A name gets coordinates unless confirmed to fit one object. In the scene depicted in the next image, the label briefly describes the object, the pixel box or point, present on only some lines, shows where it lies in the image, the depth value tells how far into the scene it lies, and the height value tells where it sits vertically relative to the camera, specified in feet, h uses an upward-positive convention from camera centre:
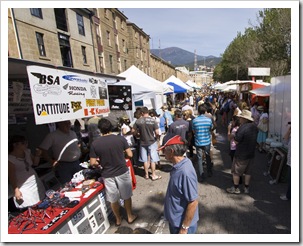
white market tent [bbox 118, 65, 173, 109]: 26.68 +2.59
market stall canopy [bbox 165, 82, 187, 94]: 45.49 +1.81
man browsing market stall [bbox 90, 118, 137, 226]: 10.02 -3.39
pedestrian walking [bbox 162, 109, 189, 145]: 16.71 -2.87
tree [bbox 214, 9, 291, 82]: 44.06 +13.92
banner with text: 8.05 +0.57
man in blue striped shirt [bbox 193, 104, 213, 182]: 14.53 -3.14
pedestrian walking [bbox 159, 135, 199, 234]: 6.56 -3.43
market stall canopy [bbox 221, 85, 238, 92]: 60.33 +1.13
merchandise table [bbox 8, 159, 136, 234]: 8.02 -5.11
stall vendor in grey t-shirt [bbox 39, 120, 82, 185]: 12.12 -2.92
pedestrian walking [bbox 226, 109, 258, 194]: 12.21 -3.75
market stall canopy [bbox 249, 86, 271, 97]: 24.48 -0.39
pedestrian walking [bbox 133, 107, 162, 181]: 15.97 -3.34
